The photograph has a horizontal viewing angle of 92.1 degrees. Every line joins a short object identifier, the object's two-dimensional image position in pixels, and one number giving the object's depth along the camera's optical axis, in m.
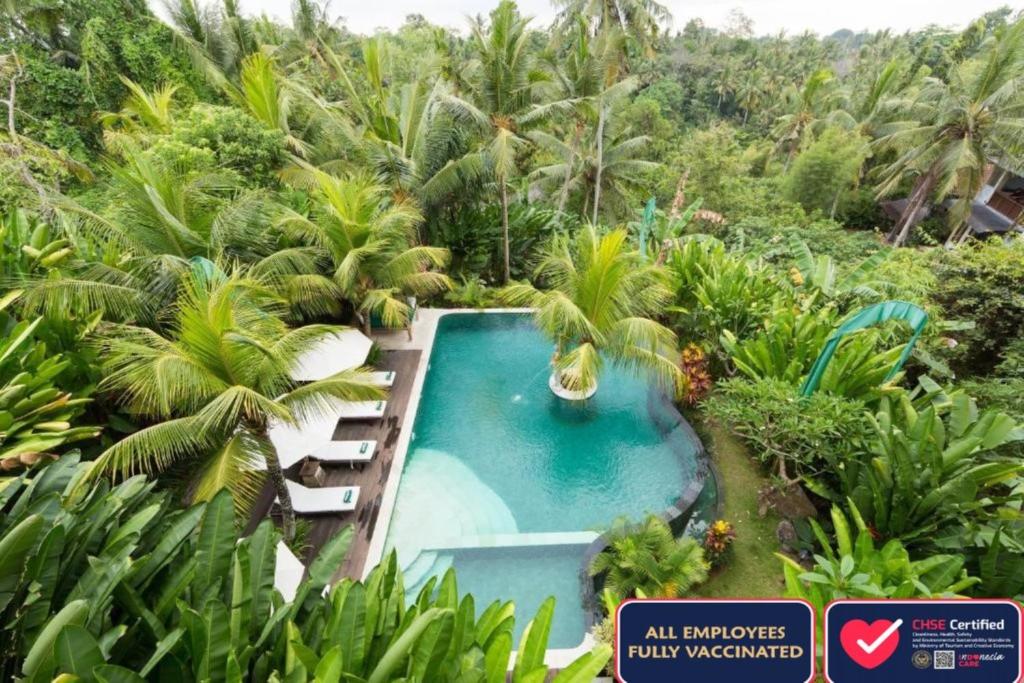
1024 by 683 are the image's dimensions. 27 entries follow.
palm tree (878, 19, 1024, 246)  15.73
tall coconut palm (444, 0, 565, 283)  10.45
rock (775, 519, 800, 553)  6.47
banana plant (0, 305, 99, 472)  4.32
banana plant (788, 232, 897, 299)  8.62
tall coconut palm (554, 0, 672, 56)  14.72
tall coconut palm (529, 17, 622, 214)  11.97
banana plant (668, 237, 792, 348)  8.77
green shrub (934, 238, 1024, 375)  8.02
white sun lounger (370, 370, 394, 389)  9.24
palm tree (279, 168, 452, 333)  9.16
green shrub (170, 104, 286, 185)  11.07
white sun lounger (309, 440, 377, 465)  7.61
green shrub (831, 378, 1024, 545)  5.29
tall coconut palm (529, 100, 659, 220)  15.94
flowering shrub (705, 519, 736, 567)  6.33
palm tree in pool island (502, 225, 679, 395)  7.89
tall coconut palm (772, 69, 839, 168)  26.27
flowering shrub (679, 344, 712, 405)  8.71
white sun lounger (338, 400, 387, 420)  8.45
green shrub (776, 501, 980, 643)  4.18
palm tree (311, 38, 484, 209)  11.15
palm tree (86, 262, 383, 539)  4.88
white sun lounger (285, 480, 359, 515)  6.93
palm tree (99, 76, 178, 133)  13.04
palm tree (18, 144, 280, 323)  6.44
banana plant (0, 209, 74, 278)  6.20
